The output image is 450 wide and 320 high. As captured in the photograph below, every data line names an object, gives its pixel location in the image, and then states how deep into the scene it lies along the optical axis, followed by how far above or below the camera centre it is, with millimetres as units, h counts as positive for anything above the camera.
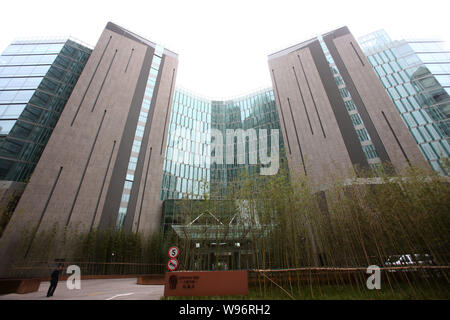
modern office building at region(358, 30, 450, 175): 17250 +15569
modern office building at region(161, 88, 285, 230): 23484 +15507
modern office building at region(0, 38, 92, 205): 15734 +14422
